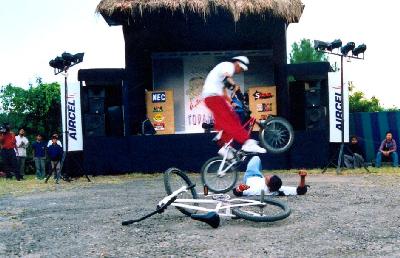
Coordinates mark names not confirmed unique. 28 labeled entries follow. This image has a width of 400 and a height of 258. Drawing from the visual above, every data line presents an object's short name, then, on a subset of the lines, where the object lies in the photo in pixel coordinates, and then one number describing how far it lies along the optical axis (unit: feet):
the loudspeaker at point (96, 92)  42.45
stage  40.55
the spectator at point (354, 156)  42.27
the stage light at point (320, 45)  36.09
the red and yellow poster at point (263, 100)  43.75
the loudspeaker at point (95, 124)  41.86
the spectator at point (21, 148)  49.01
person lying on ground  20.53
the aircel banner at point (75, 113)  40.91
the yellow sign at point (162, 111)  43.91
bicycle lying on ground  16.39
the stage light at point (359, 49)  36.09
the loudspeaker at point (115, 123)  43.19
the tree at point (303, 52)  116.67
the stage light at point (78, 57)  36.19
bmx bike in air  23.59
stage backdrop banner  45.70
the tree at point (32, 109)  60.49
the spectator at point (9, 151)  46.01
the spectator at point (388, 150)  45.44
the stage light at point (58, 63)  35.76
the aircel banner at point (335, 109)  40.37
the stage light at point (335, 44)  35.60
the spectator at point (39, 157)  47.60
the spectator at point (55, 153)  41.04
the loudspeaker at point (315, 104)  41.70
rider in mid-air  21.52
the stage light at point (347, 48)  35.50
